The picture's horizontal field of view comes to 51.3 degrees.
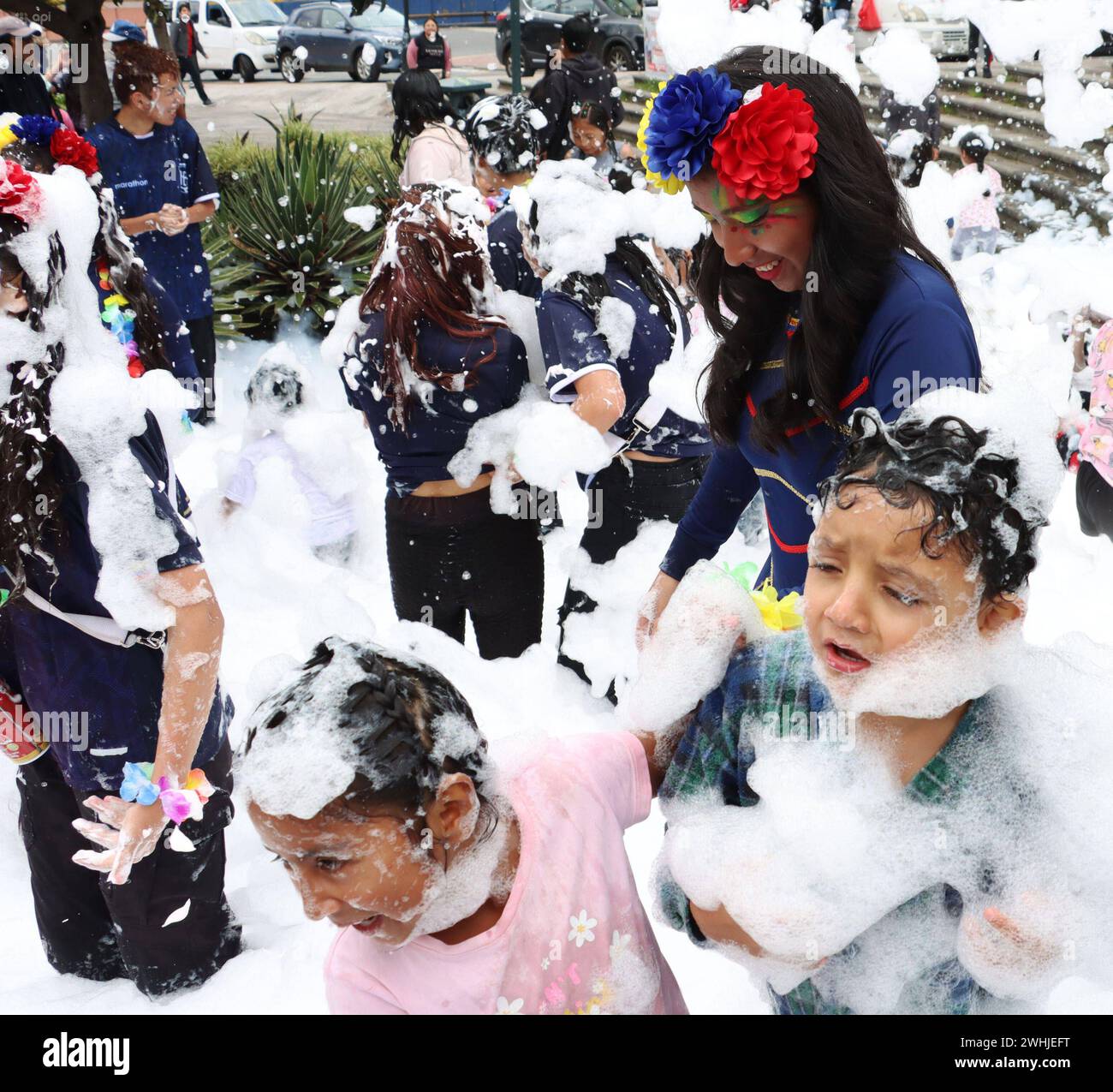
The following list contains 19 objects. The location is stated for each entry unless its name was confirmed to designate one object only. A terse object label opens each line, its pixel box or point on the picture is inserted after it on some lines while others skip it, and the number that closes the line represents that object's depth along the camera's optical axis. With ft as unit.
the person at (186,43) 42.19
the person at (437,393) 9.25
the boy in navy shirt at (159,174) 17.25
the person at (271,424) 13.57
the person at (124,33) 18.20
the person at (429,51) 33.96
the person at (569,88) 23.07
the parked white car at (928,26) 40.63
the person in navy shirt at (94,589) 6.14
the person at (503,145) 13.03
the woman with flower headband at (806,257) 5.74
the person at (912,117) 24.88
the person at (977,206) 24.54
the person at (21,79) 17.79
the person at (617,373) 9.54
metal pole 34.50
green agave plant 23.09
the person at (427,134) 17.12
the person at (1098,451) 11.27
